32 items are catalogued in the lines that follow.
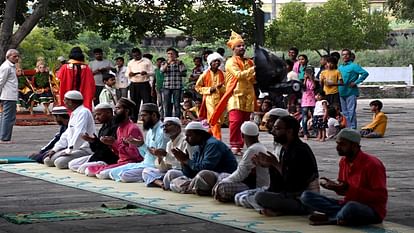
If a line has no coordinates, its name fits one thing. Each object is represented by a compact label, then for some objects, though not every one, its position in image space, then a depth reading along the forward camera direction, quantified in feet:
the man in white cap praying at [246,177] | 35.83
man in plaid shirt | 77.41
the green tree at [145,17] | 94.02
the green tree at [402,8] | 86.46
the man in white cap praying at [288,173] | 32.91
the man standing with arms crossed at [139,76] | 77.15
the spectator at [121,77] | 83.61
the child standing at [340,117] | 64.34
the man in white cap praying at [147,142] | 43.39
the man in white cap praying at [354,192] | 30.73
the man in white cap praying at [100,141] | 46.83
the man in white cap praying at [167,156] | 41.68
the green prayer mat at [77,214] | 33.04
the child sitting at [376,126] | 66.18
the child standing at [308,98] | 65.26
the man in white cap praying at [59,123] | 51.72
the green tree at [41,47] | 146.10
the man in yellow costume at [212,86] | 56.90
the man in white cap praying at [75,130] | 48.85
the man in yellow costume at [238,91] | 53.67
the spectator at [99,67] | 81.20
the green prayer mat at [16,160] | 52.54
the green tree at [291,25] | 166.50
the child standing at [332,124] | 63.98
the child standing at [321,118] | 63.57
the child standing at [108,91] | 71.56
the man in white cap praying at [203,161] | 38.17
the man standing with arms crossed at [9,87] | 61.21
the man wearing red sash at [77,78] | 59.11
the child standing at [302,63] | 70.14
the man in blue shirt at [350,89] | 66.74
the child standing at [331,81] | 66.59
